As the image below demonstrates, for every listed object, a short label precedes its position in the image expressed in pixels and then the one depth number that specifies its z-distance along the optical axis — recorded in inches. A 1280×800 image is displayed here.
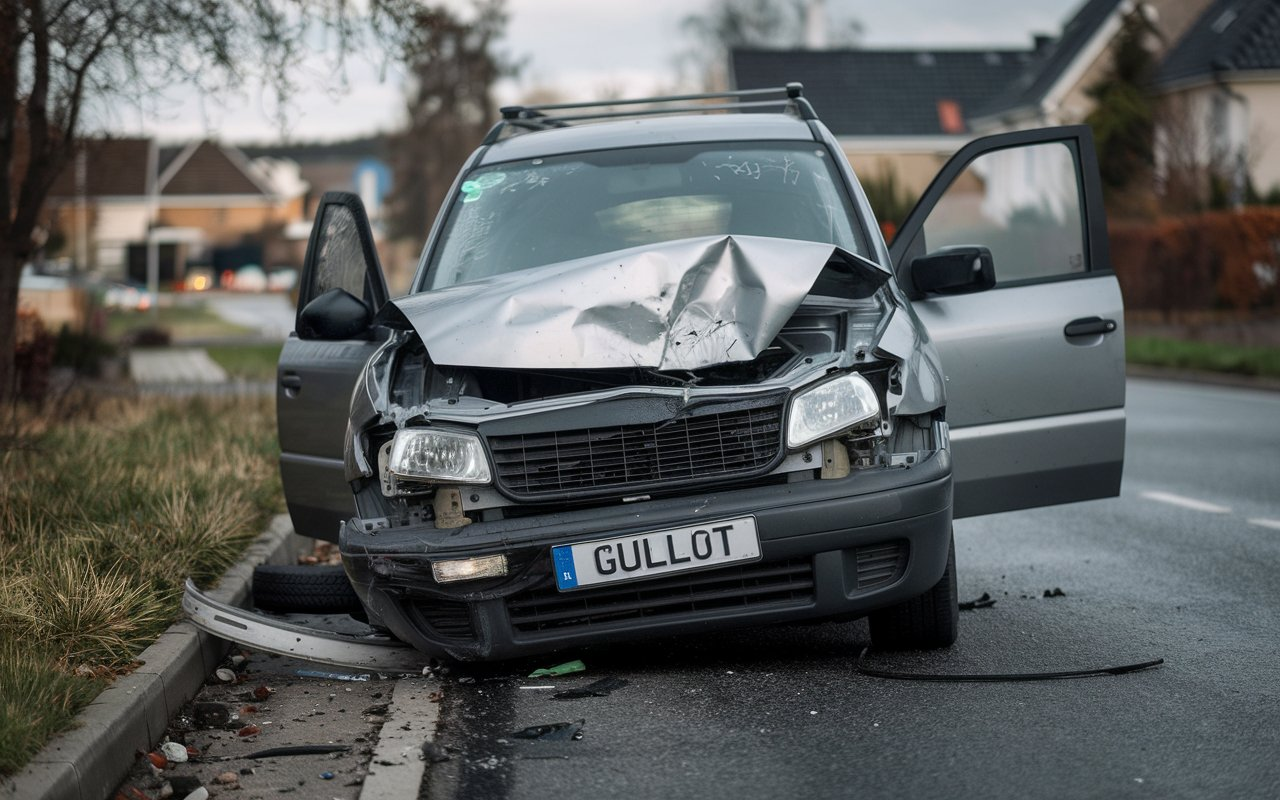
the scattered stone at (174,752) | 188.7
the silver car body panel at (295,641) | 226.4
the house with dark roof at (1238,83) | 1493.6
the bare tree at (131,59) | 464.4
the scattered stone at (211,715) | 207.5
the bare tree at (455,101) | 2362.2
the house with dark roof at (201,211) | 3764.8
